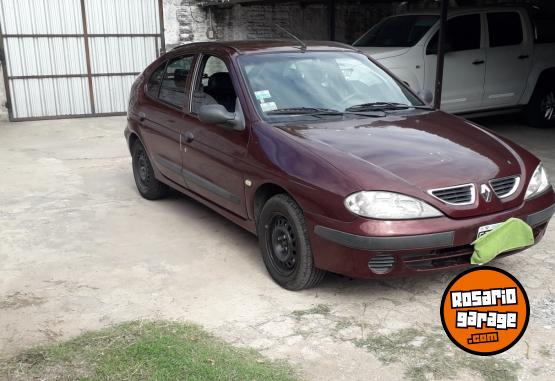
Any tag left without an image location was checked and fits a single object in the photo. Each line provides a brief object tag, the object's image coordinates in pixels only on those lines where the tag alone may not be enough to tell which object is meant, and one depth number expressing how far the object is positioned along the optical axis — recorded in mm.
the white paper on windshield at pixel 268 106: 4325
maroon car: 3432
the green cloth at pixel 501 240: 3525
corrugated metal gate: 11508
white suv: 8812
